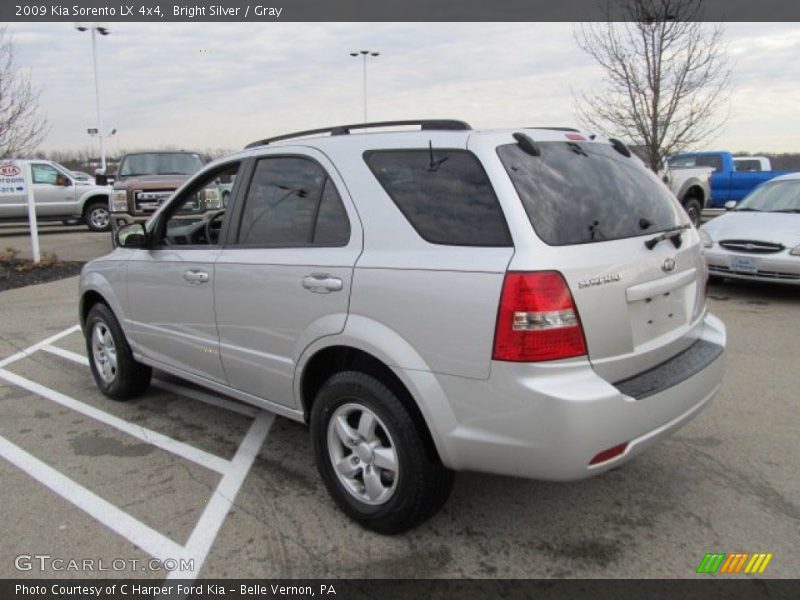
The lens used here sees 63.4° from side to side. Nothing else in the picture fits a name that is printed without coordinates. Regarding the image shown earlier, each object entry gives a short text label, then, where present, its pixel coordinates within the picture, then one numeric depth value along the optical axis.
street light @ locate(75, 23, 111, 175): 25.49
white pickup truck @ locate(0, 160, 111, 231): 16.89
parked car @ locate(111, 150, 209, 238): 11.02
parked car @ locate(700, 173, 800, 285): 7.49
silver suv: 2.44
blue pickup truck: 18.16
